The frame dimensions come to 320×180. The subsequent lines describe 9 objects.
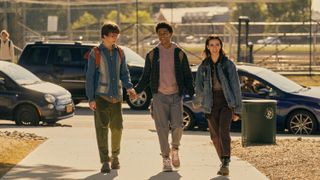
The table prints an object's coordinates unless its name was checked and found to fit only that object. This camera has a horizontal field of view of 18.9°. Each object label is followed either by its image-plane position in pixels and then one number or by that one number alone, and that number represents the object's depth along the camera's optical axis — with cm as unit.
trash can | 1478
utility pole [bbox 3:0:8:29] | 4156
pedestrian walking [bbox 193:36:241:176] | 1114
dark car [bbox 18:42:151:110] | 2459
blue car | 1844
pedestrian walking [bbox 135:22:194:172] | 1123
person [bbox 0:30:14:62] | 2605
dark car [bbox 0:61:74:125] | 1958
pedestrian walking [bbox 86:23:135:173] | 1116
